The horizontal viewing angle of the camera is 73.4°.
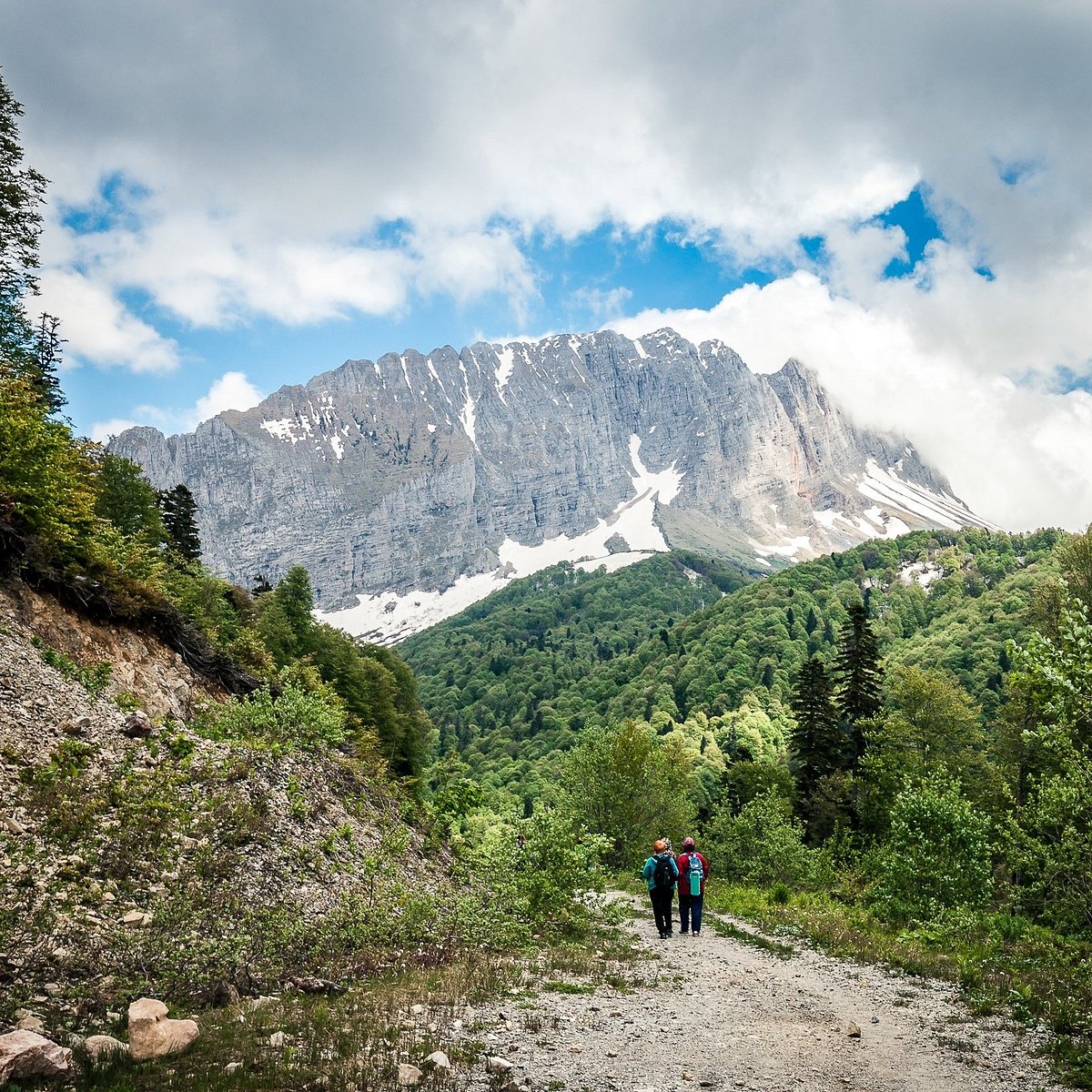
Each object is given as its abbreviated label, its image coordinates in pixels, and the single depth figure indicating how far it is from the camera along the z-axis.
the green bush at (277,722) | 18.98
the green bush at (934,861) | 19.88
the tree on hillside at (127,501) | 43.78
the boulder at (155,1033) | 7.23
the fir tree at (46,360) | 34.41
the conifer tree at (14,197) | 21.91
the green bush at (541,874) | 16.16
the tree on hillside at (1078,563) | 43.72
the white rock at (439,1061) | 7.76
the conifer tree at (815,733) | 49.31
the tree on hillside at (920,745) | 42.81
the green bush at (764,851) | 29.28
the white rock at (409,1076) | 7.21
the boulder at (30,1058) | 6.15
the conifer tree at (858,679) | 46.69
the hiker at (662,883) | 18.61
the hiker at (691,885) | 19.12
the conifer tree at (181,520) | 59.03
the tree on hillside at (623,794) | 43.41
